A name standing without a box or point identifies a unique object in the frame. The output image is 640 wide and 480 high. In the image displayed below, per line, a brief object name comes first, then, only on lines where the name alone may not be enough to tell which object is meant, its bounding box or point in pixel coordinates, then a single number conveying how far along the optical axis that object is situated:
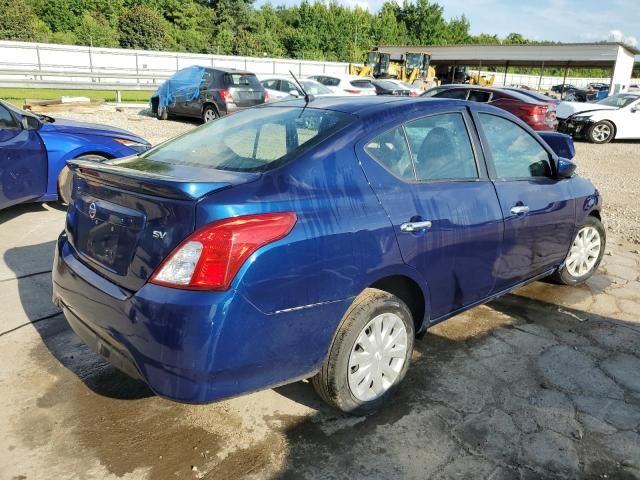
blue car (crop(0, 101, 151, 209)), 5.38
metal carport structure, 37.06
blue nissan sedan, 2.15
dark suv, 14.77
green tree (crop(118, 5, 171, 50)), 62.88
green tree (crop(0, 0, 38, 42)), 53.00
